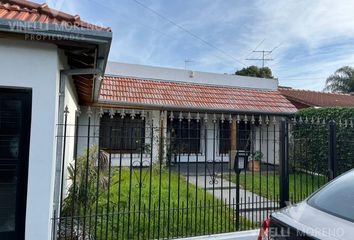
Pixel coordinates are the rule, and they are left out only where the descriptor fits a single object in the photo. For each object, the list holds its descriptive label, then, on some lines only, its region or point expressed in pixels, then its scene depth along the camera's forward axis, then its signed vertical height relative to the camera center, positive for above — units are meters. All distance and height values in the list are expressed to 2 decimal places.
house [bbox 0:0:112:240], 3.77 +0.03
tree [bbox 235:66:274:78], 31.81 +7.21
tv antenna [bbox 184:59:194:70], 19.25 +4.91
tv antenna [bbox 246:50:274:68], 21.55 +6.08
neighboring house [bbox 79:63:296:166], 12.79 +1.77
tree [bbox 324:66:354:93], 32.12 +6.52
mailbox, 5.61 -0.57
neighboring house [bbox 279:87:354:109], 17.65 +2.60
